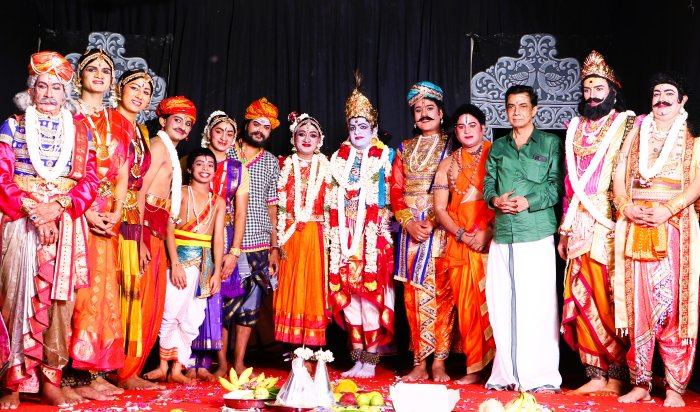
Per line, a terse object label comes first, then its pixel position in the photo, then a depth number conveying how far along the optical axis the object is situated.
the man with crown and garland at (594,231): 5.17
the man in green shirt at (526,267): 5.34
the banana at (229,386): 4.52
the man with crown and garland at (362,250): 6.01
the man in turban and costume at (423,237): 5.86
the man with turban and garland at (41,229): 4.60
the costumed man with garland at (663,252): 4.92
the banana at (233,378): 4.60
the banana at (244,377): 4.69
